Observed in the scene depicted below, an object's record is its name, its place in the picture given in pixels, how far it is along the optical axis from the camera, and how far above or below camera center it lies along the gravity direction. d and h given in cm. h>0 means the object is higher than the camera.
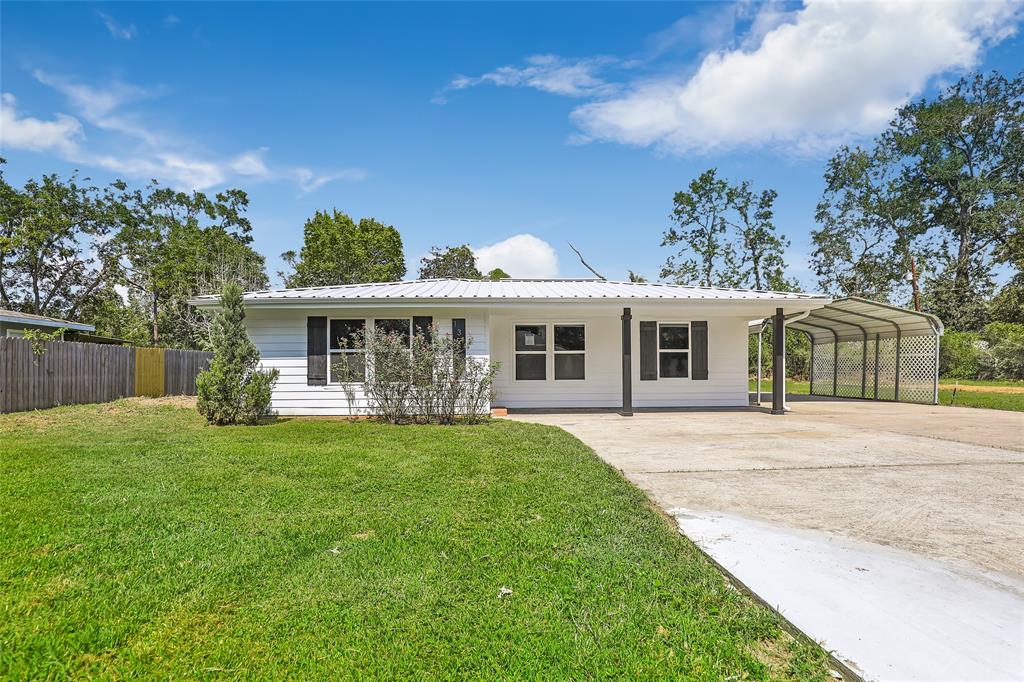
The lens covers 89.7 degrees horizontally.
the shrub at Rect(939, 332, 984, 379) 2029 -48
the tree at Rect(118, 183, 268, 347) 2327 +455
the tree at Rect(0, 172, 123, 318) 2269 +466
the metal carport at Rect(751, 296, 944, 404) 1284 -18
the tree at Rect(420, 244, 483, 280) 3769 +605
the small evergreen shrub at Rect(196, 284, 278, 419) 852 -51
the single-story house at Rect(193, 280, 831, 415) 1023 +29
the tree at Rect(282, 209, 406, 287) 2783 +516
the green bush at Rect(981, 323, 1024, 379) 1894 -25
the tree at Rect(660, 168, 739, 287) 2934 +653
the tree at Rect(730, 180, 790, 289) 2858 +583
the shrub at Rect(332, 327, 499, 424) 893 -56
